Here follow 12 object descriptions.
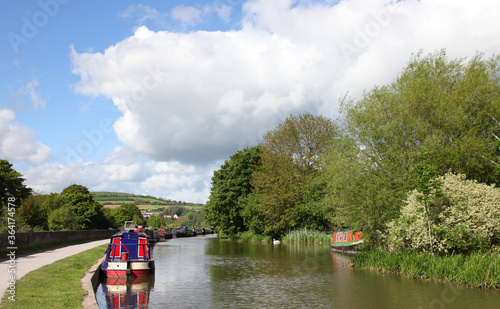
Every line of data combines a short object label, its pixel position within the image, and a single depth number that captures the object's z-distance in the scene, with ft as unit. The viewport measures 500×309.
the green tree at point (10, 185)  122.83
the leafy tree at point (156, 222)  497.05
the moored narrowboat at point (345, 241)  111.34
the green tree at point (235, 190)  214.90
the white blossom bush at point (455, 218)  60.23
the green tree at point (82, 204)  234.17
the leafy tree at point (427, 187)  61.93
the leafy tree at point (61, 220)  183.21
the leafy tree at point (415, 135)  75.51
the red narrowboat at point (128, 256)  68.69
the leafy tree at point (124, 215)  374.02
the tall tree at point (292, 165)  168.96
